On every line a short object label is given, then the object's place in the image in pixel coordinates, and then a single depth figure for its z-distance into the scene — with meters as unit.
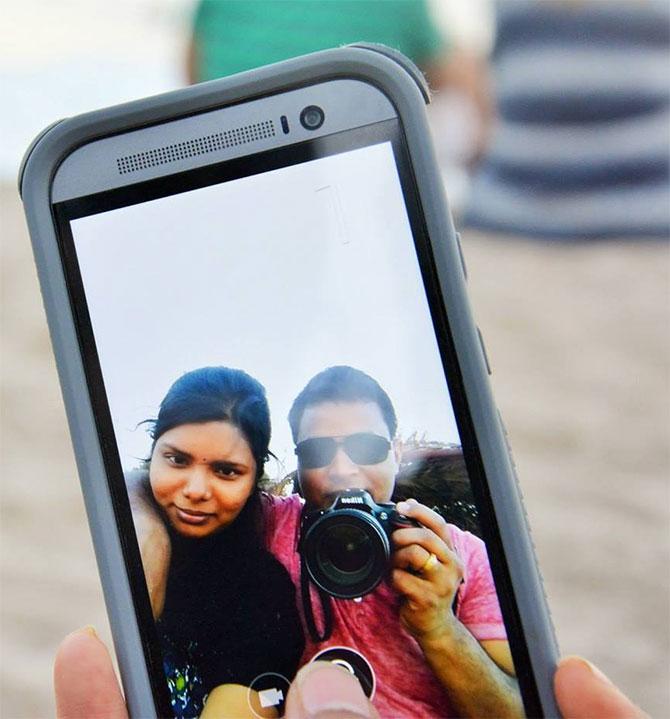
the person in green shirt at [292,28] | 0.83
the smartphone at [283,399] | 0.51
